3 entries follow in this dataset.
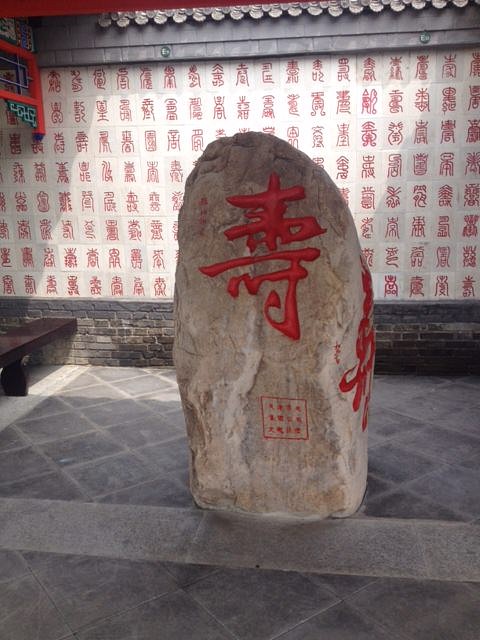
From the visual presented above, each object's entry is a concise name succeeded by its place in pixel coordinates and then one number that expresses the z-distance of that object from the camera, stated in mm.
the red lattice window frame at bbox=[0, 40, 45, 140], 5836
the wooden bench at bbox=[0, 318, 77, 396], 5406
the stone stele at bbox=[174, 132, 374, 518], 3025
